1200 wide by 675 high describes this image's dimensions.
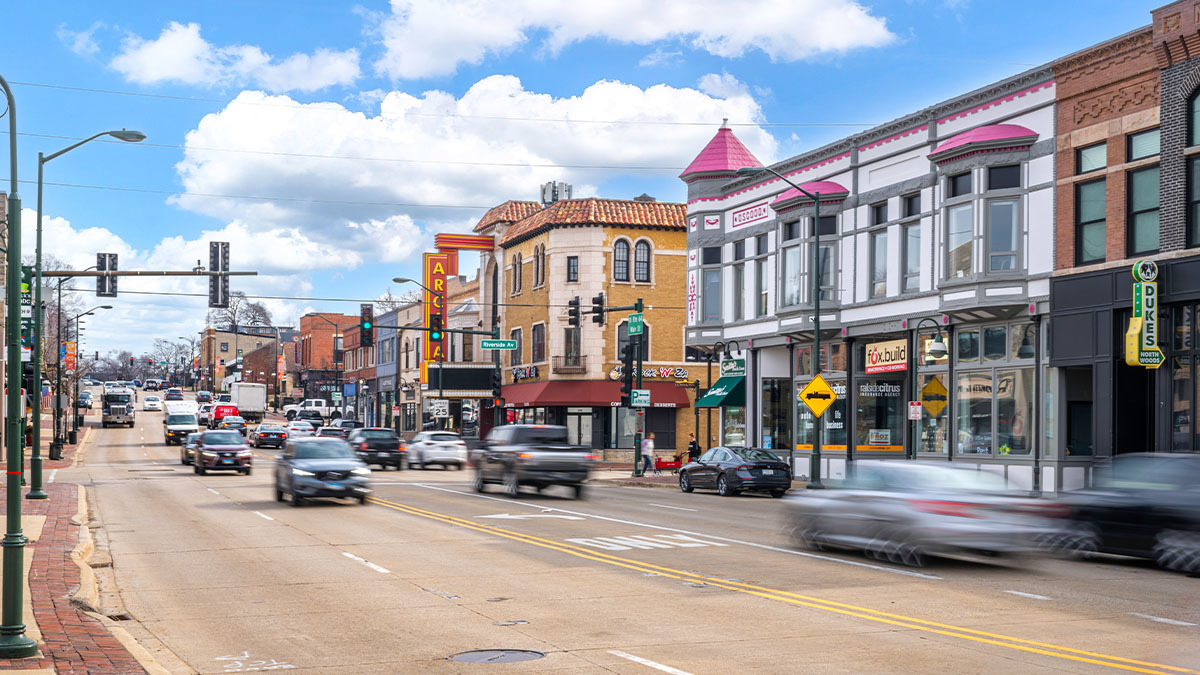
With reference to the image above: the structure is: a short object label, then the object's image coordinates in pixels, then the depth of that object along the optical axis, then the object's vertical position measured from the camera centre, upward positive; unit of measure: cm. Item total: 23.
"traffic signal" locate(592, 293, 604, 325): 4303 +239
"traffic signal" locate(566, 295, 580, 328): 4300 +224
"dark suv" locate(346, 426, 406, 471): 4556 -277
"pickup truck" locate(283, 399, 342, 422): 10022 -304
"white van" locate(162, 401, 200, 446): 6562 -294
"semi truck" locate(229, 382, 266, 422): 8900 -201
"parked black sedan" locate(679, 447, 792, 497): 3222 -254
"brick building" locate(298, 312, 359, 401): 12781 +191
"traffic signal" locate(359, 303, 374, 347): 4841 +191
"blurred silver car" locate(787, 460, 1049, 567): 1554 -180
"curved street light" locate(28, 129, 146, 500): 2442 +25
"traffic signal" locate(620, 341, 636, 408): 4266 +8
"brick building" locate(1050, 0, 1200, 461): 2633 +334
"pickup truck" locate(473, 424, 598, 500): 2941 -203
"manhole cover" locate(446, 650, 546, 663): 1016 -239
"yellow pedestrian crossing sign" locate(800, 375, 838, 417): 3381 -50
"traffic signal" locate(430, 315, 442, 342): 5136 +230
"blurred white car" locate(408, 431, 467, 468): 4850 -307
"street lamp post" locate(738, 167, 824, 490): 3384 +79
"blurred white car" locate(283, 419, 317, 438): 6769 -322
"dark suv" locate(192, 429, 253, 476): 4109 -277
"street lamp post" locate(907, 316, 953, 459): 3397 -3
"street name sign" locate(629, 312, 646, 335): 4378 +183
